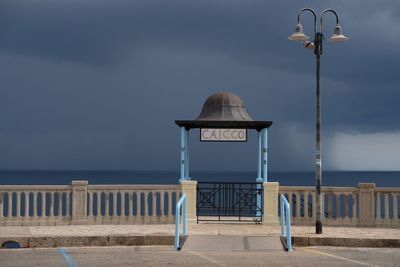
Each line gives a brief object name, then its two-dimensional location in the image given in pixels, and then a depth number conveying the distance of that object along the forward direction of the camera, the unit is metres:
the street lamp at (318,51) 15.68
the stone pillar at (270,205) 17.77
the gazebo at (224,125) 18.88
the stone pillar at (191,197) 17.77
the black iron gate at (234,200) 18.12
